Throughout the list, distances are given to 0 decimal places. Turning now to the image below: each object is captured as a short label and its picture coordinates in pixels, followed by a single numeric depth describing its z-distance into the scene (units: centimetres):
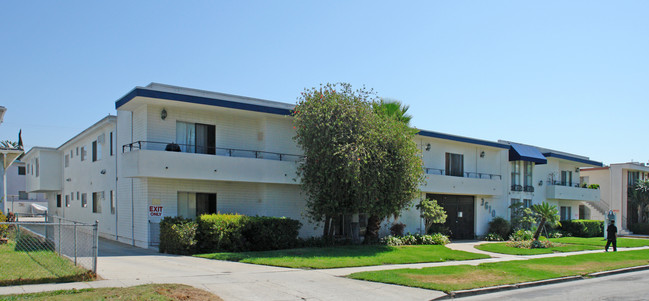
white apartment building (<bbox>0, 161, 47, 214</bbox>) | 4753
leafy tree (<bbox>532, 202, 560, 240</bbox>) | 2422
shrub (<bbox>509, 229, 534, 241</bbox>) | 2772
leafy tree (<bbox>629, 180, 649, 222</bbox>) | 4325
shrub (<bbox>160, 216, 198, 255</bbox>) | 1731
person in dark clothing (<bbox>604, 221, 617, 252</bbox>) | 2289
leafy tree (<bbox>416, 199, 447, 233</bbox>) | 2483
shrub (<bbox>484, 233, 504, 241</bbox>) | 2917
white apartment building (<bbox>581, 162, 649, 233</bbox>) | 4319
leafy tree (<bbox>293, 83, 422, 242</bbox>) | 1905
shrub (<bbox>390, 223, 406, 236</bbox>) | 2502
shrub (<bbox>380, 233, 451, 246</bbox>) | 2308
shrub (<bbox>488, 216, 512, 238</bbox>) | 2986
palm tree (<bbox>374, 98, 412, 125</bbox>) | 2268
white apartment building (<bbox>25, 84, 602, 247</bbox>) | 1923
